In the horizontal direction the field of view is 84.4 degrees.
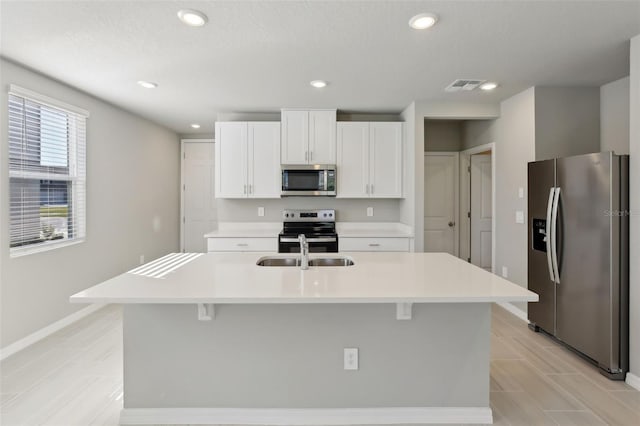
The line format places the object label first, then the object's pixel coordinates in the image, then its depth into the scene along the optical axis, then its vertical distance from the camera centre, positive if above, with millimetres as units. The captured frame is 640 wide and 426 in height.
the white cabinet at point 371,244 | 4102 -381
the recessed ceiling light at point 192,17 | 2053 +1162
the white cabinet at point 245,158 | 4340 +659
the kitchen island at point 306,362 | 1996 -862
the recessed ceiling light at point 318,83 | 3301 +1218
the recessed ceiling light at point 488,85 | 3363 +1225
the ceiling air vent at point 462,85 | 3305 +1223
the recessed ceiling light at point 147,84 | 3313 +1218
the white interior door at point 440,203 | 5227 +122
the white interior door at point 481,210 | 5160 +16
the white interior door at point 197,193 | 6039 +319
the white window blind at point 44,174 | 2895 +347
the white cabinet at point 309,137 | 4297 +910
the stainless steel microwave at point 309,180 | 4277 +382
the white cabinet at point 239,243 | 4100 -373
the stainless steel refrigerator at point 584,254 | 2467 -334
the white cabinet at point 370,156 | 4336 +681
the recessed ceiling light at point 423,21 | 2111 +1171
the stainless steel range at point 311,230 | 4094 -238
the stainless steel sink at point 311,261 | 2539 -362
